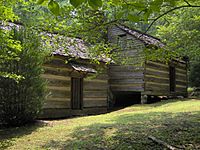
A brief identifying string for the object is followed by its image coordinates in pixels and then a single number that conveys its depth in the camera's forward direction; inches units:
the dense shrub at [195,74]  1107.3
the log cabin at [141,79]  795.4
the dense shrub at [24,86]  398.6
